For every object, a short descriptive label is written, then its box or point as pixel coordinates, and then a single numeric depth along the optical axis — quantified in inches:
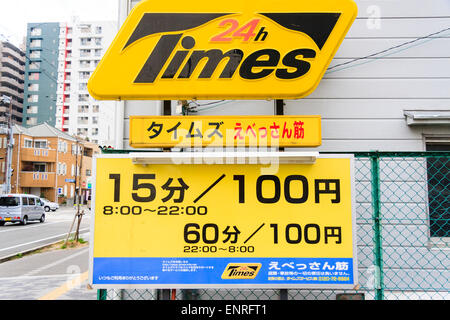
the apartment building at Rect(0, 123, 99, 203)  1777.8
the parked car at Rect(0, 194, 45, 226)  778.2
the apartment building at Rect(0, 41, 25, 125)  2778.1
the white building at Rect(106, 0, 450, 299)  145.5
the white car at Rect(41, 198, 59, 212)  1420.2
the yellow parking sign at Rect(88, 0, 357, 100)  117.1
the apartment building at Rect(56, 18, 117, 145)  2559.1
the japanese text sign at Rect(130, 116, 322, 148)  109.9
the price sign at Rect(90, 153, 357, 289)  98.5
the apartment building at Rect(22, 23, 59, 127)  2768.2
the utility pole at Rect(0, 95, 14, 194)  1172.7
